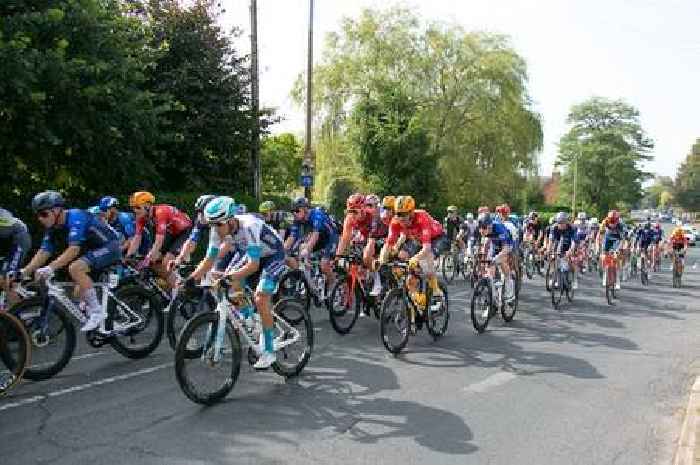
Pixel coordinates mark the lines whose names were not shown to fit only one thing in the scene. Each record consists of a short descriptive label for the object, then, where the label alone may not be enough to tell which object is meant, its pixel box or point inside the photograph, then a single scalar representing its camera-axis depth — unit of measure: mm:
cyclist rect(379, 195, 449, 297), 9023
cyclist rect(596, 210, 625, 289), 15977
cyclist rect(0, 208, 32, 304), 8066
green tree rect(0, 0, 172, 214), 11250
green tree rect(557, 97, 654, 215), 74438
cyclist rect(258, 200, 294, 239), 11992
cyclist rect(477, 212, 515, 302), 11164
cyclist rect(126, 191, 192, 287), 9484
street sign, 20516
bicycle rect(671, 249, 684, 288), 19656
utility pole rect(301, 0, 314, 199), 21922
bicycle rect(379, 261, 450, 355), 8453
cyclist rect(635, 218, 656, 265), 21714
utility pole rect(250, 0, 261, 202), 20172
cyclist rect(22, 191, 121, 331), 7113
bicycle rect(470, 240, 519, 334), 10312
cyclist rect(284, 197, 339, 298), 10930
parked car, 53169
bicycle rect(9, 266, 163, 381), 6957
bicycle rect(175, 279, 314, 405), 6016
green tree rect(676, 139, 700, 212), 126125
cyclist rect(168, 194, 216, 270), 8442
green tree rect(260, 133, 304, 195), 53097
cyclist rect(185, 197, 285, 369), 6356
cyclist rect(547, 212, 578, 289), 13900
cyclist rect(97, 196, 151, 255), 10297
